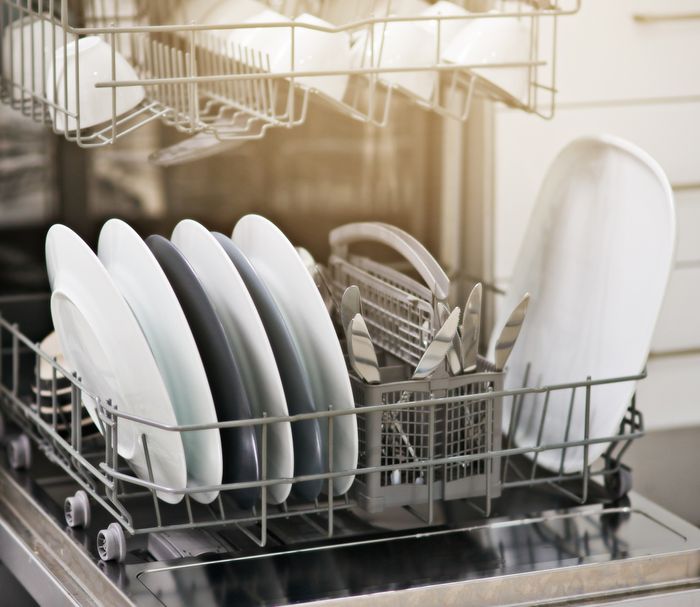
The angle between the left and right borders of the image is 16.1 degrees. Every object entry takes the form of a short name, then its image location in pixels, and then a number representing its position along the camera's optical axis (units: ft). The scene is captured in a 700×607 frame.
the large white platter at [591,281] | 7.46
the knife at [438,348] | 6.84
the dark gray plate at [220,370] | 6.87
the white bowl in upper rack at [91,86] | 7.15
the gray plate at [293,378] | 6.95
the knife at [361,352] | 6.86
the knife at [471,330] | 6.94
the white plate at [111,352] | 6.81
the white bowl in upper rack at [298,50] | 7.31
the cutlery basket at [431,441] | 6.98
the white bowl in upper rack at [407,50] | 7.52
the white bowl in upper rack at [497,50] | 7.48
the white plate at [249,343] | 6.85
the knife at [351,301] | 6.94
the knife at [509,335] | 7.05
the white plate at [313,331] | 6.93
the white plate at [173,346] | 6.81
